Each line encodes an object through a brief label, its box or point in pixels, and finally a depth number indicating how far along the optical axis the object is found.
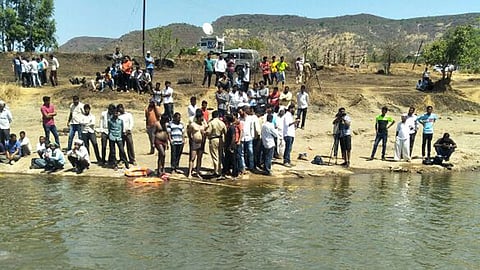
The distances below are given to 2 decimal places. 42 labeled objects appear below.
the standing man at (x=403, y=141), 16.41
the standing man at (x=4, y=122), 15.48
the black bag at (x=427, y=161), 16.69
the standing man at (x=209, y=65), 24.84
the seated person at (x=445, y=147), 16.78
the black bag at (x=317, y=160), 16.20
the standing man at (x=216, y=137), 13.86
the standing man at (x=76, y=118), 15.16
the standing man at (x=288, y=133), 15.43
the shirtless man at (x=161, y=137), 14.02
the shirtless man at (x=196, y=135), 14.02
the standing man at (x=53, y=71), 29.30
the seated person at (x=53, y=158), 14.84
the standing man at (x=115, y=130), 14.42
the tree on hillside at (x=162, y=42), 54.88
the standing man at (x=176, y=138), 14.24
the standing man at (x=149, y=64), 25.20
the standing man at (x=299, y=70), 29.13
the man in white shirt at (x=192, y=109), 15.73
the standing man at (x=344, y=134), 15.55
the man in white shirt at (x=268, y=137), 14.45
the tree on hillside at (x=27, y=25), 60.00
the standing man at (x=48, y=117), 15.58
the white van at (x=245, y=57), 34.38
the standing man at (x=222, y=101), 18.42
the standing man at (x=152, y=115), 15.49
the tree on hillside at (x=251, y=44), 63.38
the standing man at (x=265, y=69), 25.73
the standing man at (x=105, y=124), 14.39
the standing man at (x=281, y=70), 26.56
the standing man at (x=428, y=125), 16.59
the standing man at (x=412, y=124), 16.50
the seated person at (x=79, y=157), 14.60
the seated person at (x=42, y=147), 15.09
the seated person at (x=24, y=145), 15.80
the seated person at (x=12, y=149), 15.50
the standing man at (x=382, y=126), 16.17
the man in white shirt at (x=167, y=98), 19.23
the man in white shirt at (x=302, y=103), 20.07
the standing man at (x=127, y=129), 14.59
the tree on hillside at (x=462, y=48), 35.91
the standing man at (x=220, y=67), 24.34
